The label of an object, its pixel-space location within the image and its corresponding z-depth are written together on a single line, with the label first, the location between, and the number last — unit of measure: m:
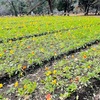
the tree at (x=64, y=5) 50.45
